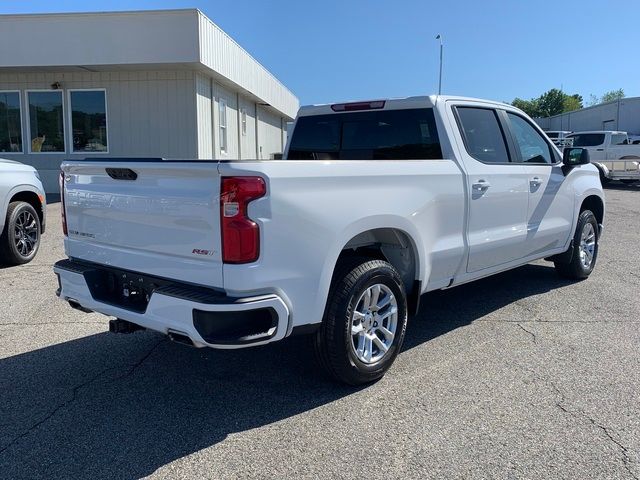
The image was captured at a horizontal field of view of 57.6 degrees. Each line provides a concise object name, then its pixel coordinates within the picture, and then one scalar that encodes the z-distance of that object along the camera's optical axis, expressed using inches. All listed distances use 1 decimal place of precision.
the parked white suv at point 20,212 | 295.0
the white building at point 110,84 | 598.5
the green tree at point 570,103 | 4200.3
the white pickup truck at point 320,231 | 126.0
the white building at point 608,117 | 1403.8
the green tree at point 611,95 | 4347.9
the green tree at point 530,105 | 4178.2
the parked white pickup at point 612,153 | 851.4
